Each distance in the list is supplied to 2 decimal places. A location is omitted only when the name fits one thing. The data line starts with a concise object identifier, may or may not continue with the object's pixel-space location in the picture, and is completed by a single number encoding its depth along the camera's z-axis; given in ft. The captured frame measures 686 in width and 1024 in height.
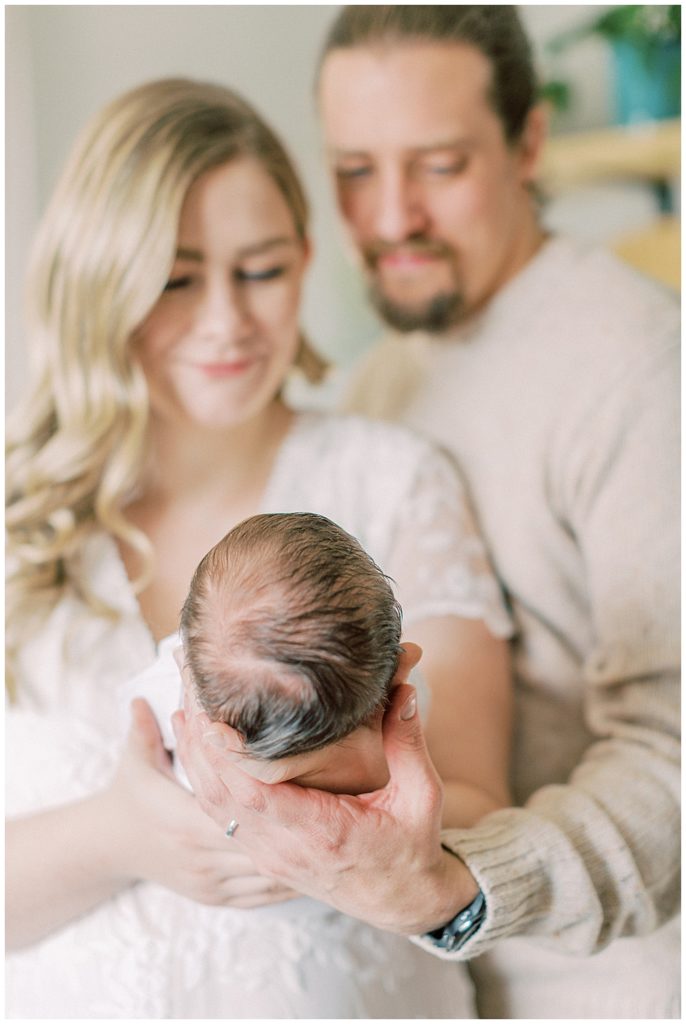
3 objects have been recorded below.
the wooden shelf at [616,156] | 4.19
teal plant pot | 4.04
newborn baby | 1.57
